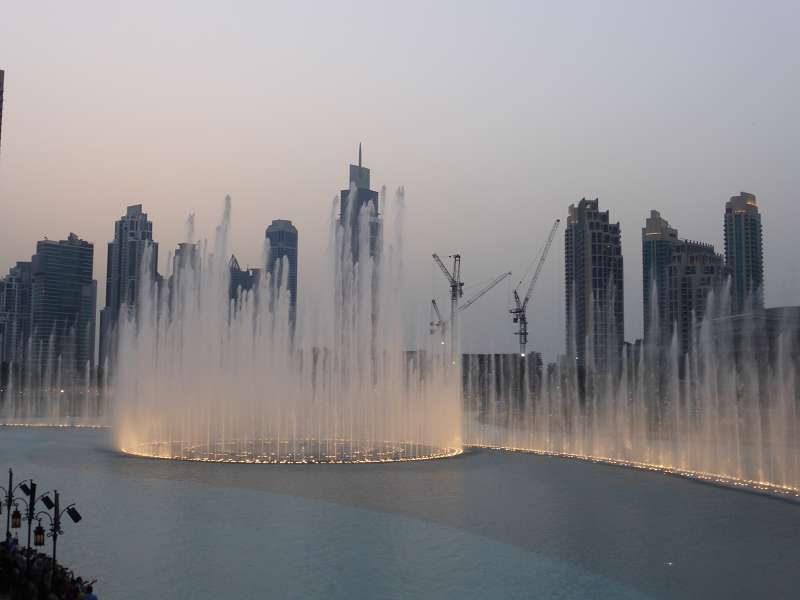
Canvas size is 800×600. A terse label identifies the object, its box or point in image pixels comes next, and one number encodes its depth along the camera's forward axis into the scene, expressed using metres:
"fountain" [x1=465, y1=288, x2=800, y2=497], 37.72
